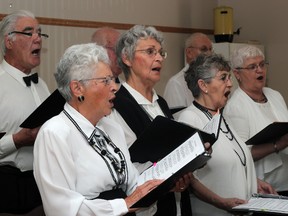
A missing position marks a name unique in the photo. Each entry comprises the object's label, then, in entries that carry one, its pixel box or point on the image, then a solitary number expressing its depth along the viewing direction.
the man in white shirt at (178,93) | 4.45
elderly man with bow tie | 2.79
